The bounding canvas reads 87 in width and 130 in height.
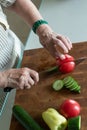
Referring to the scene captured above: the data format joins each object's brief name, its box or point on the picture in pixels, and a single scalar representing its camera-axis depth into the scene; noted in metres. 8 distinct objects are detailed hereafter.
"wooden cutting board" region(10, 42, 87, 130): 0.87
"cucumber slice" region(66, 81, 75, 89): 0.89
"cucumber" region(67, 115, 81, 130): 0.77
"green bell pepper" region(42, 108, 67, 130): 0.78
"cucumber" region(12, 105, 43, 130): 0.81
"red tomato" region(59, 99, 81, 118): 0.81
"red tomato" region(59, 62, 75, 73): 0.95
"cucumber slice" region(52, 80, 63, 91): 0.91
